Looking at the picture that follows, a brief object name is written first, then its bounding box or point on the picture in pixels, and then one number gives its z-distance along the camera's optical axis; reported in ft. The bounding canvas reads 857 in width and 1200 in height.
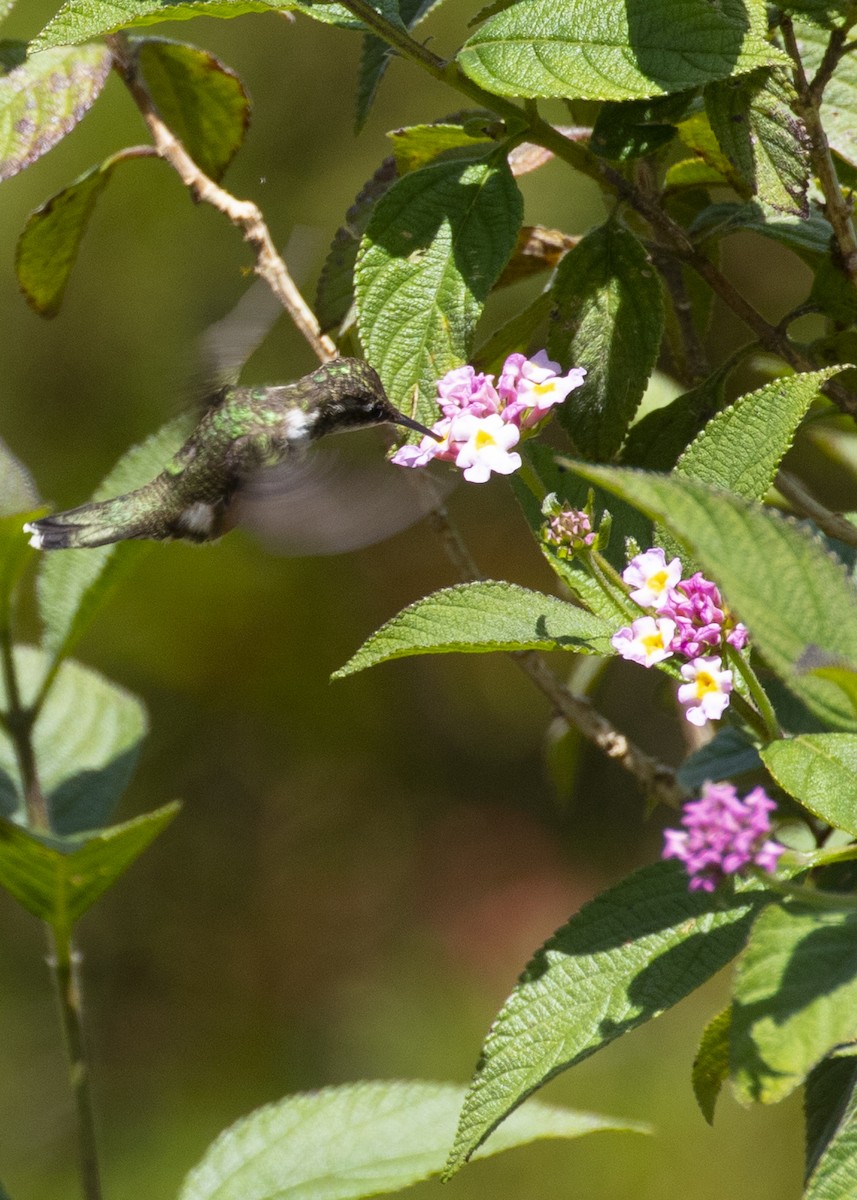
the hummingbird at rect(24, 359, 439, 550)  9.64
